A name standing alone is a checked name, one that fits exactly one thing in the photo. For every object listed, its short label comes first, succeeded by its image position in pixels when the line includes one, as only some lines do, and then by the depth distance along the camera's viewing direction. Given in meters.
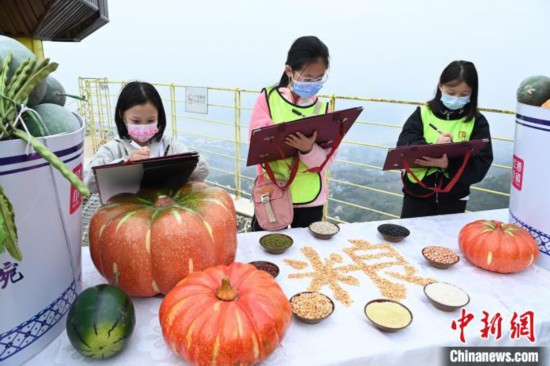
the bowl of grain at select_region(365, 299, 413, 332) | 0.95
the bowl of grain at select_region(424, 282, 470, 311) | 1.04
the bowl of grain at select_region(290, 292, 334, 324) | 0.96
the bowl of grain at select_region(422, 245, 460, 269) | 1.27
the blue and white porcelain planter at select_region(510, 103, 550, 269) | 1.24
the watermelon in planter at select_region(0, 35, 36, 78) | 0.78
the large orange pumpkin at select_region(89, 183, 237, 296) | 1.01
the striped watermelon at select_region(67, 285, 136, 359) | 0.79
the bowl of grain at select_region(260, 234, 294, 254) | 1.34
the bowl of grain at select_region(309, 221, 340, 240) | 1.47
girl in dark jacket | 1.73
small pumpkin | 1.24
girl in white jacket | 1.42
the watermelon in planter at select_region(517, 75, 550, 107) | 1.36
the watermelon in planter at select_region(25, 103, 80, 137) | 0.78
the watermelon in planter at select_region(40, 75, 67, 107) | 0.93
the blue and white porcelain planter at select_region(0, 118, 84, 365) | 0.71
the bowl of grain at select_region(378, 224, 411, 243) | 1.47
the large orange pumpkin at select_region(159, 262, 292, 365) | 0.78
